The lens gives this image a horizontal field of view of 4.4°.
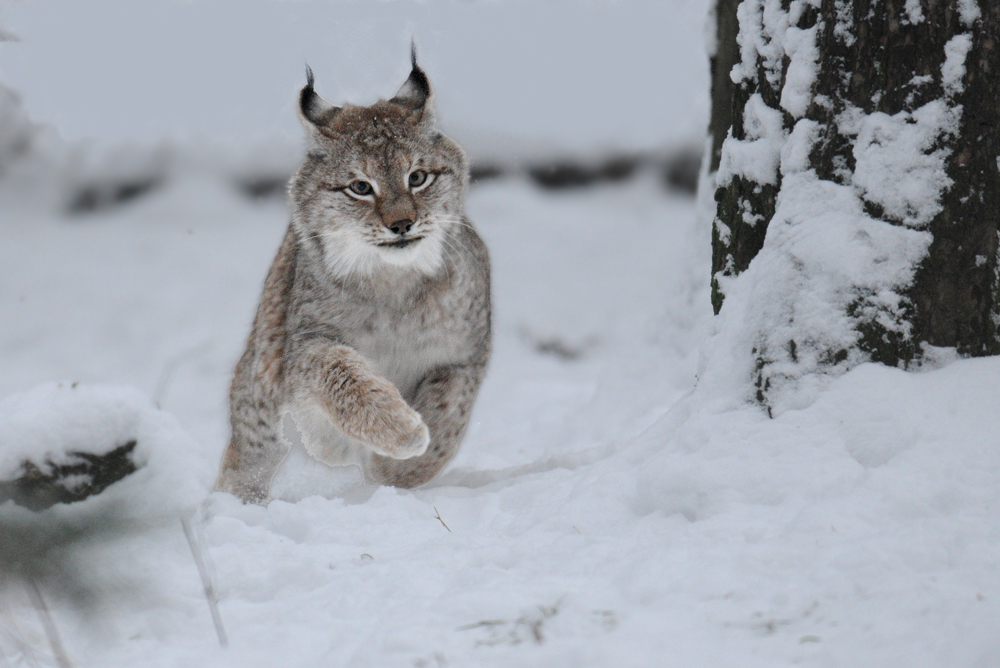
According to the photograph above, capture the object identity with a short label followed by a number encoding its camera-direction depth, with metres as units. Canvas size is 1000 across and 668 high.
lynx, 14.57
